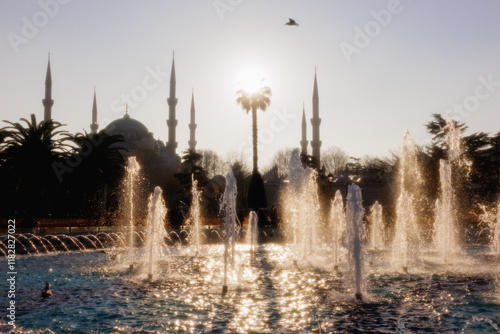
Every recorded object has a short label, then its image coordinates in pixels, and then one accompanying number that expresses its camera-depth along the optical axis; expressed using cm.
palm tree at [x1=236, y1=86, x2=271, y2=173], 3344
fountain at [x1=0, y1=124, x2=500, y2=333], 610
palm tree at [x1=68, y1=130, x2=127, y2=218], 2466
